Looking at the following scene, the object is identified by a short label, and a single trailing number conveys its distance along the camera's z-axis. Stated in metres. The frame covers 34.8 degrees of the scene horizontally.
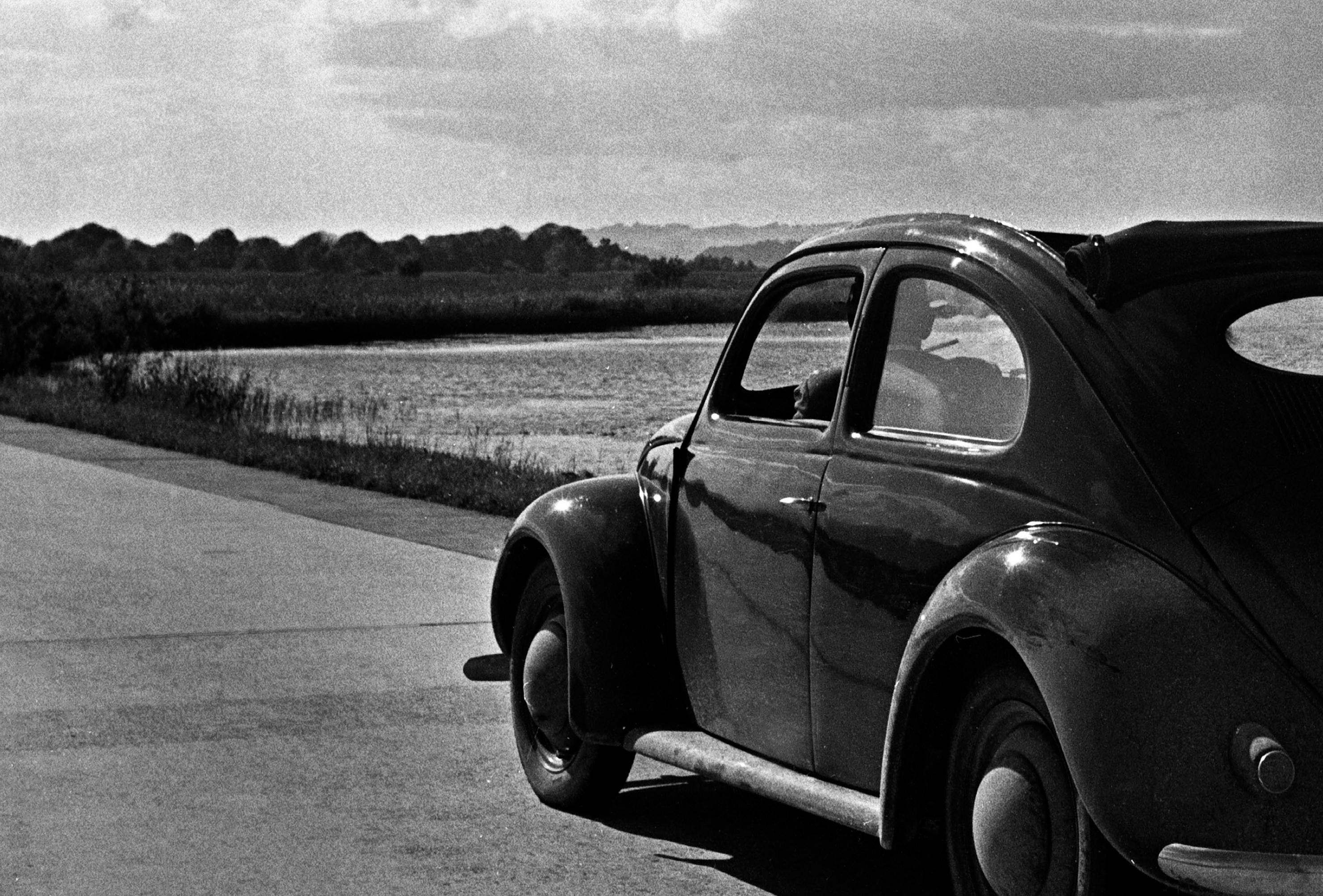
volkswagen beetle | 4.31
